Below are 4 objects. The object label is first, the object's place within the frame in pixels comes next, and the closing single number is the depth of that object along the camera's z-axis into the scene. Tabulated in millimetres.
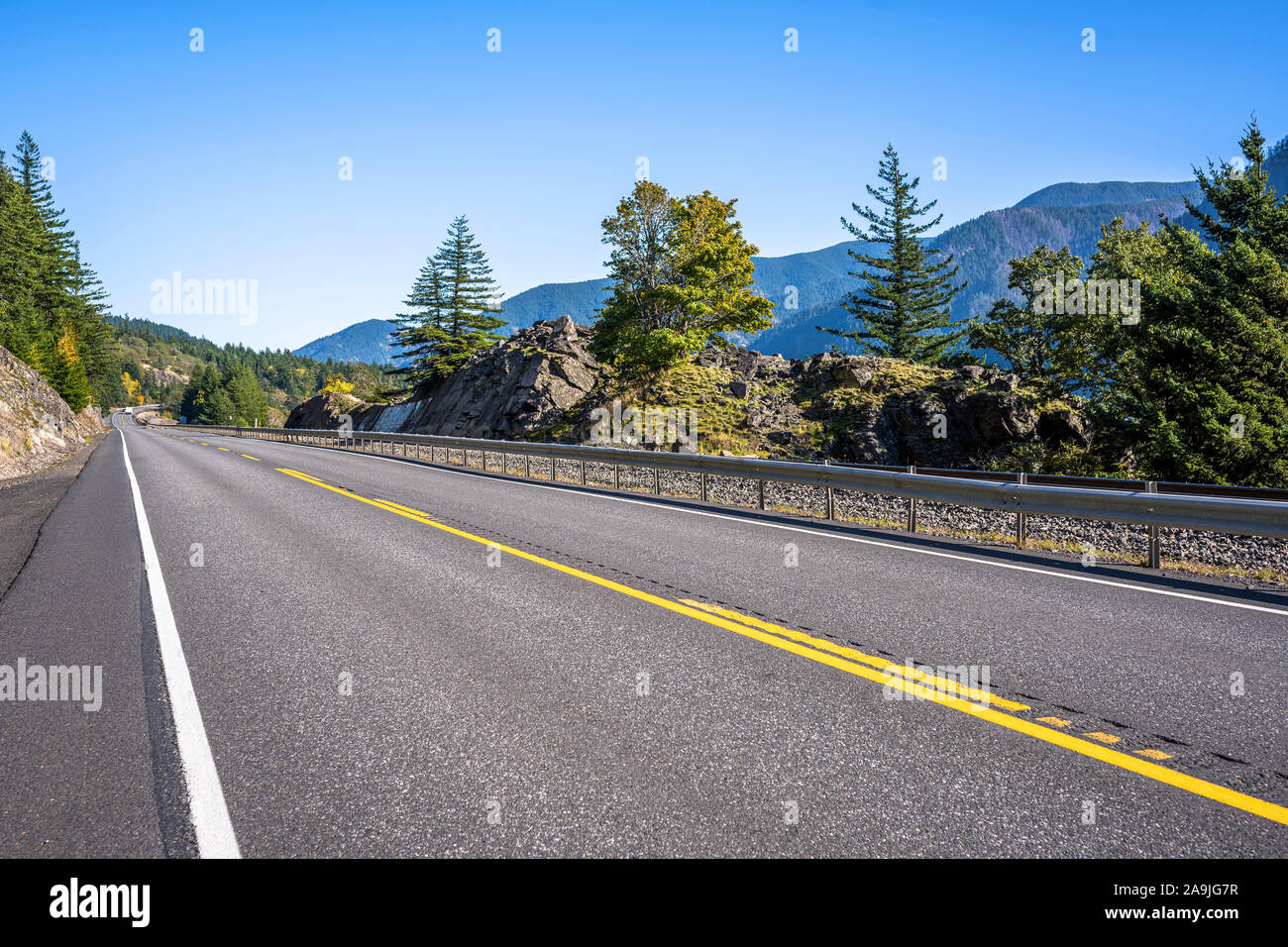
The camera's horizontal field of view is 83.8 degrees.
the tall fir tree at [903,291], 56375
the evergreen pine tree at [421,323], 62500
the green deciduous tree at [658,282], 34688
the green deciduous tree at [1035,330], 39312
